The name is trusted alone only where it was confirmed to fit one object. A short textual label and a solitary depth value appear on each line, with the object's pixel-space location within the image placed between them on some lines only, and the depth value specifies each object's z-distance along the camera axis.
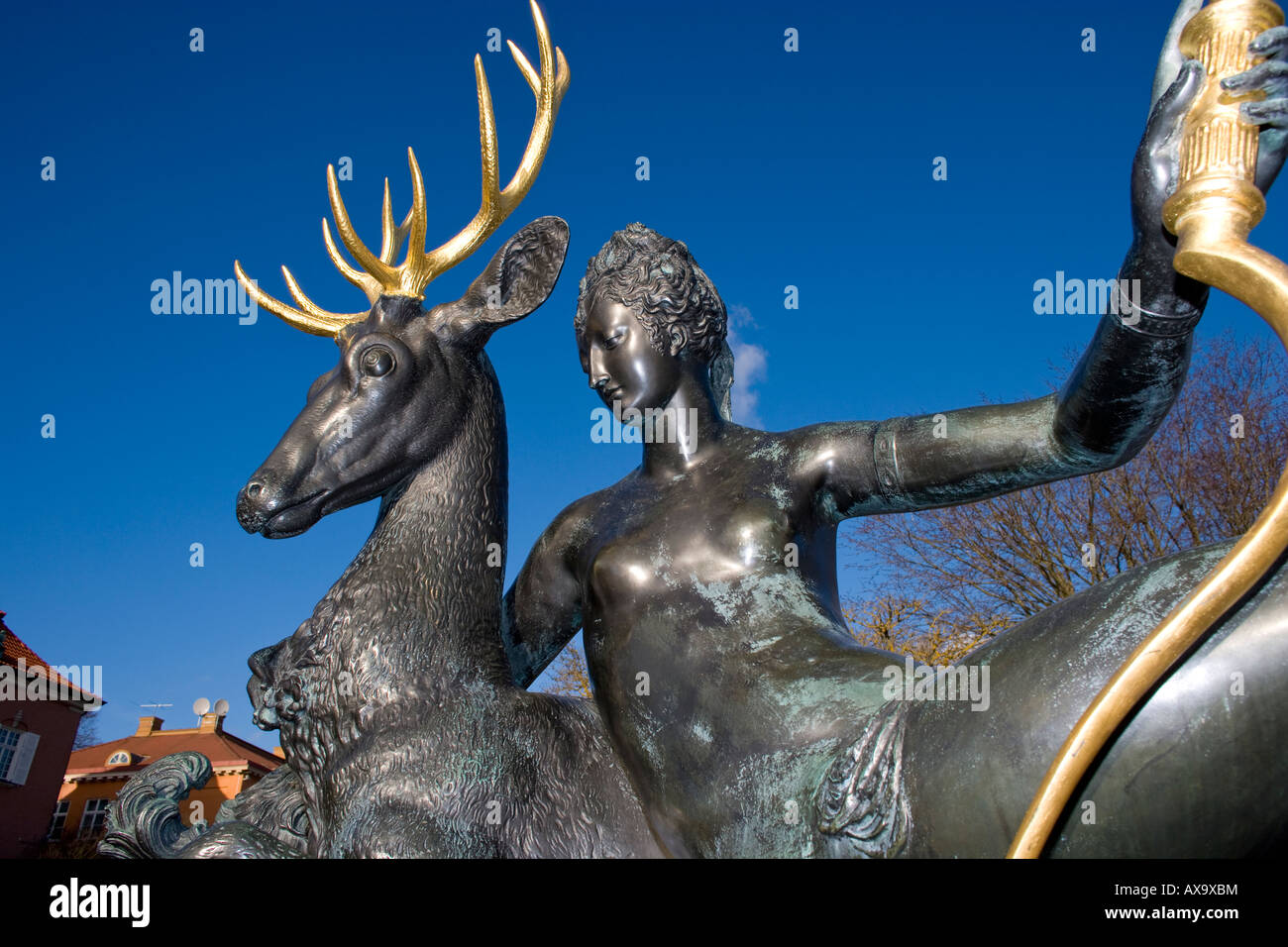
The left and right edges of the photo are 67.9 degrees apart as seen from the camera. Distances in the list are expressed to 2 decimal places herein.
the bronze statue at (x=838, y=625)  1.48
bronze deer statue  2.37
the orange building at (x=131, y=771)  25.81
